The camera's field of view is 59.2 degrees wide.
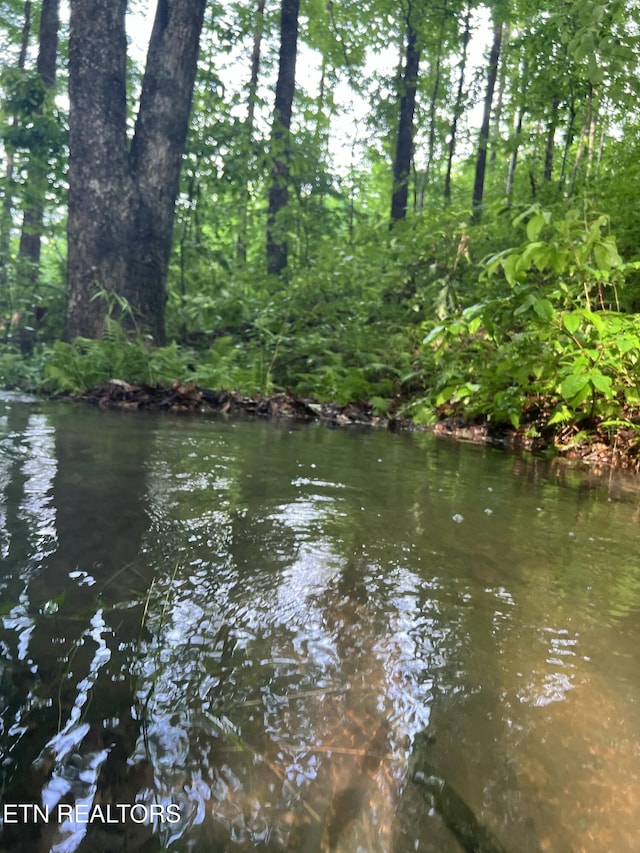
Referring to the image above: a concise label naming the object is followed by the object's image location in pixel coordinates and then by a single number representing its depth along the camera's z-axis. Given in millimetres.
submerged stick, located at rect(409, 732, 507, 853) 679
